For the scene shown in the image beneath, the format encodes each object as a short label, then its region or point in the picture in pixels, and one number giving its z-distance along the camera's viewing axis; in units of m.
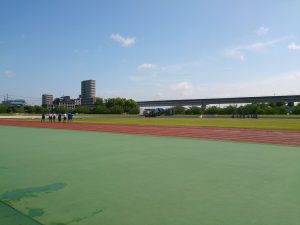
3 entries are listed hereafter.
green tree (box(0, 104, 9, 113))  105.06
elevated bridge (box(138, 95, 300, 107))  105.12
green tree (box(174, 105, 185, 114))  103.82
